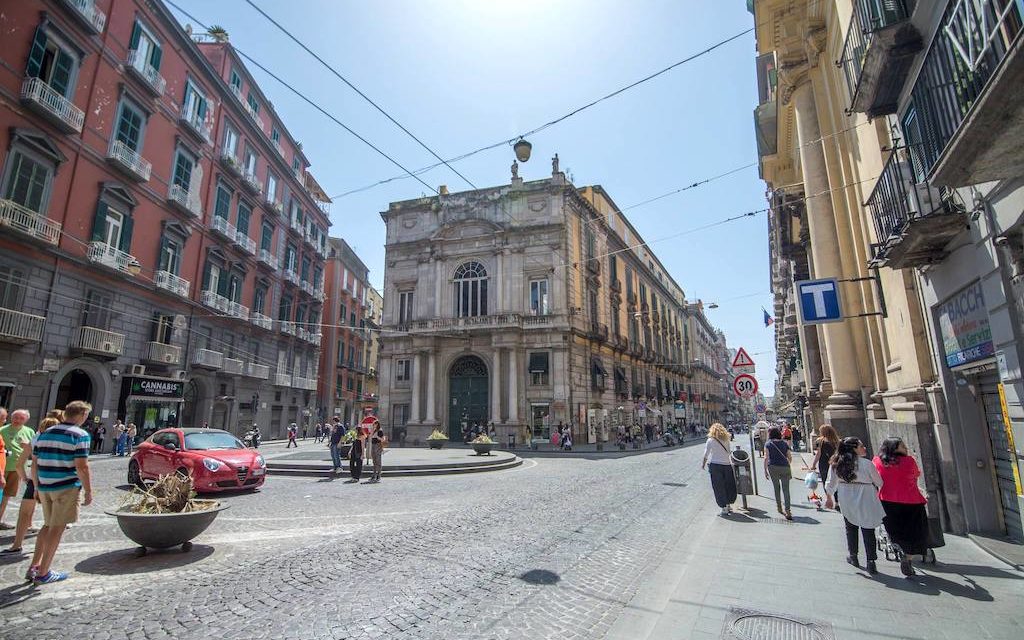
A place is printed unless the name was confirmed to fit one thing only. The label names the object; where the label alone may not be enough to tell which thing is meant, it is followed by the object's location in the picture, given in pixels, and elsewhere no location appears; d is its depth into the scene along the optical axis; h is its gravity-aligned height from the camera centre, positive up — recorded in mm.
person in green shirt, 6105 -335
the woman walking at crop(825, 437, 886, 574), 4820 -836
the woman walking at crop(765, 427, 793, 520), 7988 -868
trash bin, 8656 -1143
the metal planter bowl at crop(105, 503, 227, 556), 5117 -1255
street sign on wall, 8391 +1980
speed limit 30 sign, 10430 +631
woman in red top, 4727 -890
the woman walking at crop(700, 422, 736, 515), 8172 -1000
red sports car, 9664 -1003
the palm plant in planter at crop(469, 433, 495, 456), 19172 -1272
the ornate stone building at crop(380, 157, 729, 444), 28734 +6237
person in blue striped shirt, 4387 -641
